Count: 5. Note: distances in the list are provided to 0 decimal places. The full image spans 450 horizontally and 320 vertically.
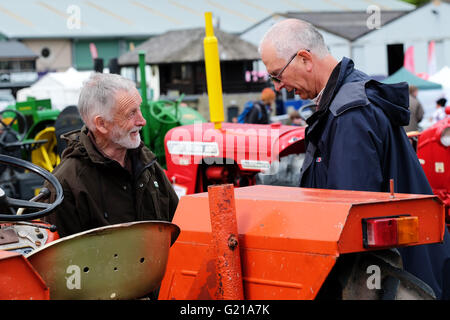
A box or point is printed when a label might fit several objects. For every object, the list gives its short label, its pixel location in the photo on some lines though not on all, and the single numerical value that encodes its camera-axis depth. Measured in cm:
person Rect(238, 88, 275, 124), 1319
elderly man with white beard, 341
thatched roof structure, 2755
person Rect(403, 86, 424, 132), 1293
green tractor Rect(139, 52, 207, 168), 885
